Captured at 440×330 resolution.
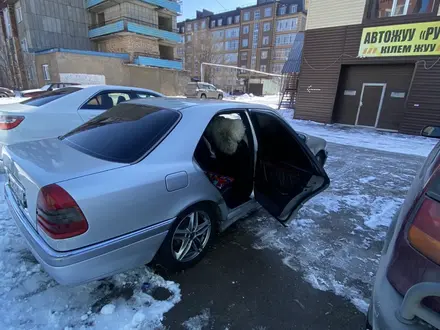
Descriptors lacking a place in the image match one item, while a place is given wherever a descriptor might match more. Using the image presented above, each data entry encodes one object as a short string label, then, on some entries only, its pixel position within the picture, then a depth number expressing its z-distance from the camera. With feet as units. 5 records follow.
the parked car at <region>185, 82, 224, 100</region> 81.66
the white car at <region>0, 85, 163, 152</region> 12.10
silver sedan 5.09
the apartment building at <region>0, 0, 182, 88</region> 83.61
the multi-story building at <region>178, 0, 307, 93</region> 164.45
